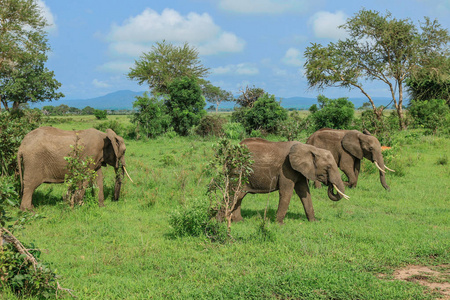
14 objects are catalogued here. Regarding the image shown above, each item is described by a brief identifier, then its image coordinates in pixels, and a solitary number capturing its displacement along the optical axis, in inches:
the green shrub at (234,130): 1085.8
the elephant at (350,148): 504.4
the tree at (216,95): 2654.8
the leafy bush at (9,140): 437.4
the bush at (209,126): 1208.9
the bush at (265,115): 1150.3
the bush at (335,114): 969.5
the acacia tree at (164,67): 1770.4
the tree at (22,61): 1219.7
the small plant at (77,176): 373.7
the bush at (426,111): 1214.3
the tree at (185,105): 1229.7
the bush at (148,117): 1138.6
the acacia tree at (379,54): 1338.6
